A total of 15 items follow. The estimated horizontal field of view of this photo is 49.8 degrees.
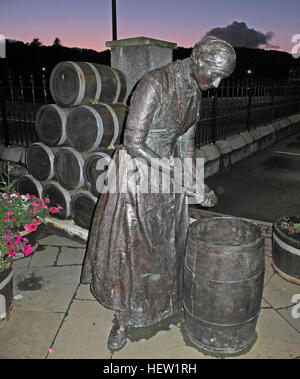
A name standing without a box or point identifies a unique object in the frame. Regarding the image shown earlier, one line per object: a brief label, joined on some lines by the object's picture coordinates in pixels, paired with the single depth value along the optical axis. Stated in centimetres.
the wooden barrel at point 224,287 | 232
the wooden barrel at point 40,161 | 470
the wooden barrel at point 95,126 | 405
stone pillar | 420
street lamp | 954
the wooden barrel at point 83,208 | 448
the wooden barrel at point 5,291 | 294
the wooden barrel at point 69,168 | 439
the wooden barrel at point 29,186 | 500
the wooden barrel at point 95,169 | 421
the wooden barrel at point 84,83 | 414
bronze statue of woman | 215
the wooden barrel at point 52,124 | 443
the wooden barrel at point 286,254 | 356
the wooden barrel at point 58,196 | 476
